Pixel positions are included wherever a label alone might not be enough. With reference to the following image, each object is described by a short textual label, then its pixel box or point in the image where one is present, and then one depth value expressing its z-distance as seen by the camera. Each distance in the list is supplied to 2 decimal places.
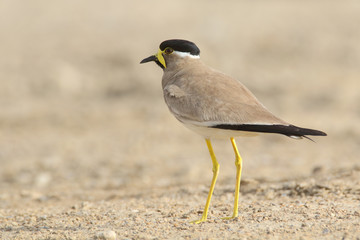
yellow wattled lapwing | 9.06
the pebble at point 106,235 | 9.11
